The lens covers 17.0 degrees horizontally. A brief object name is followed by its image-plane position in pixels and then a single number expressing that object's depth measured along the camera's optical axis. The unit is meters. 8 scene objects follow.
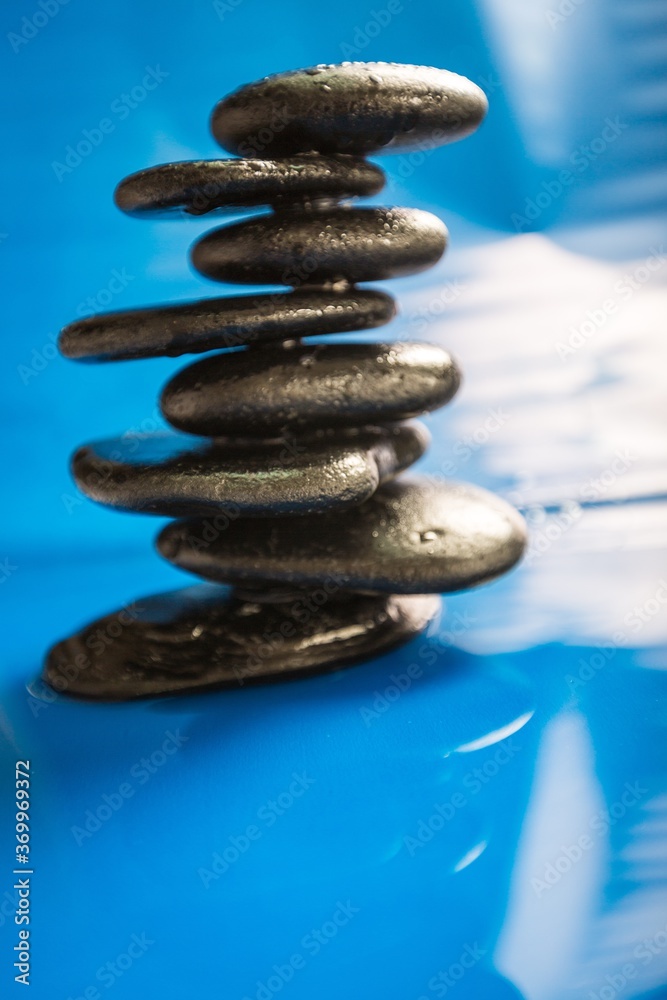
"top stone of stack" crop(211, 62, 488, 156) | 0.31
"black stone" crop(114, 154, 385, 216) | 0.31
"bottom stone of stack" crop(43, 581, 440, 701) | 0.32
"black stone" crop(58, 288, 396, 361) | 0.31
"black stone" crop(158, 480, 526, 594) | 0.31
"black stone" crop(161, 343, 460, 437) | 0.31
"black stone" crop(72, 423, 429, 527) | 0.31
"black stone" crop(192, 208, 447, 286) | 0.31
